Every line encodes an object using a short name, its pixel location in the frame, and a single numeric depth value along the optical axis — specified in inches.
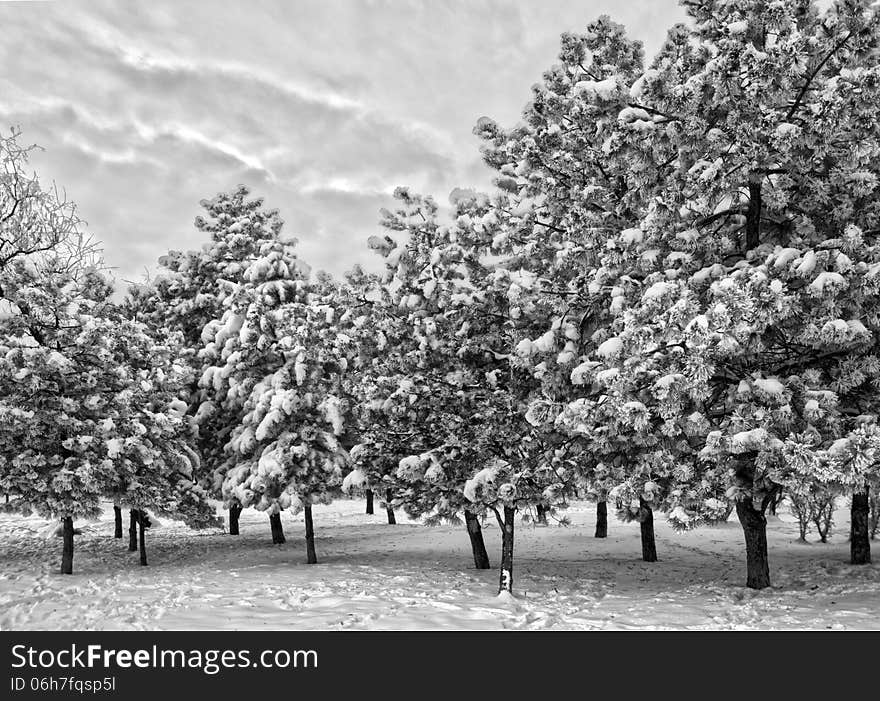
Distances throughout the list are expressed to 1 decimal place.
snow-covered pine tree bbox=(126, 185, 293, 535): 906.1
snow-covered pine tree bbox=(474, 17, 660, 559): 402.3
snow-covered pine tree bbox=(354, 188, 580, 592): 443.5
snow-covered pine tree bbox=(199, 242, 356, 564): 648.4
